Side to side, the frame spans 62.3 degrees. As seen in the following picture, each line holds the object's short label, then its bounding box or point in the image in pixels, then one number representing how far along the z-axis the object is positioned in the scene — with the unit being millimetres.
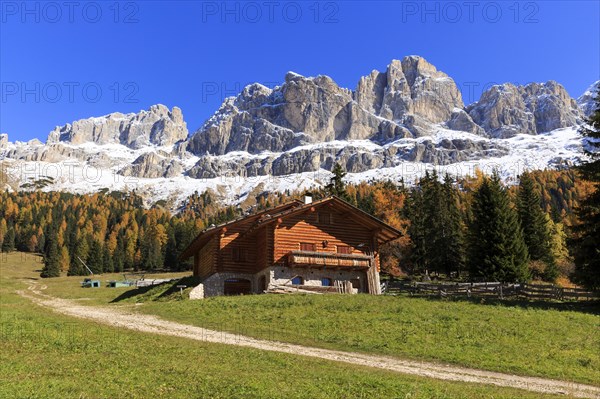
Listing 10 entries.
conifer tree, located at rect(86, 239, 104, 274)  110188
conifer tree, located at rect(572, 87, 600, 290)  33156
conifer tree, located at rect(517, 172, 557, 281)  61281
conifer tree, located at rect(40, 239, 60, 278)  98250
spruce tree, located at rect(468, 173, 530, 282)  48125
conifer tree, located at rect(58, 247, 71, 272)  120375
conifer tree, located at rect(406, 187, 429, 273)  69188
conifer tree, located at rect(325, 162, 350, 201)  69625
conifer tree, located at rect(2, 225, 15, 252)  136875
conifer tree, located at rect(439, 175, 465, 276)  68000
